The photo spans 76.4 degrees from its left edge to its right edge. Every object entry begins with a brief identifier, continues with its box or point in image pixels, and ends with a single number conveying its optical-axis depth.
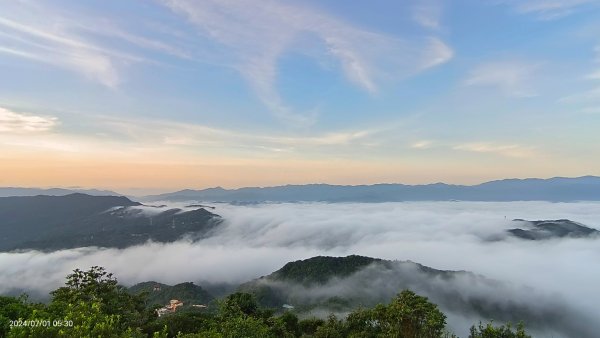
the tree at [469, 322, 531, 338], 33.81
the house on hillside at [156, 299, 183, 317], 159.25
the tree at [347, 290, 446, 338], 38.03
